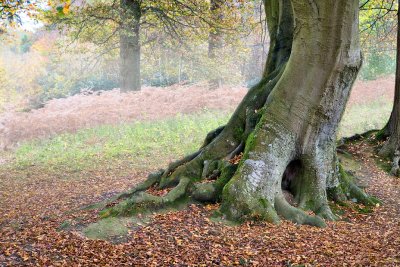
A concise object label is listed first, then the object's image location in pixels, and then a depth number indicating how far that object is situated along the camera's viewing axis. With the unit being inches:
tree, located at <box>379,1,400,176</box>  414.9
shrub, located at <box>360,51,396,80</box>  1101.9
